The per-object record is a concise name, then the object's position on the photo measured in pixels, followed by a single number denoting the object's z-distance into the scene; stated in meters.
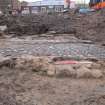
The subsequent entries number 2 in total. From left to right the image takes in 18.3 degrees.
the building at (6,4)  41.01
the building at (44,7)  38.82
